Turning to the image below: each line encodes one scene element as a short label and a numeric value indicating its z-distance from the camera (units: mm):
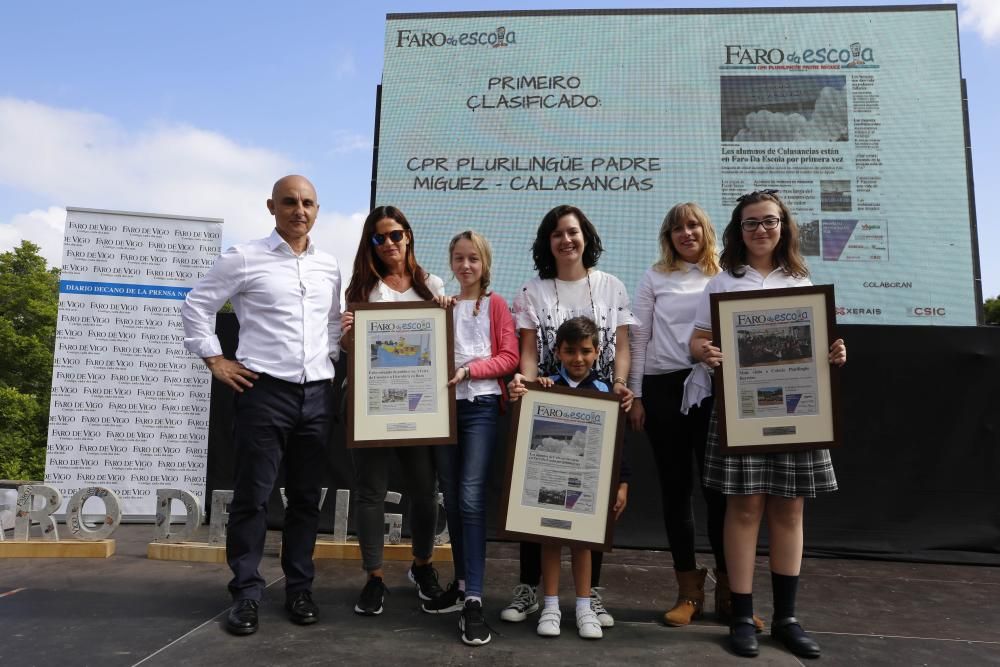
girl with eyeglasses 2082
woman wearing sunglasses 2395
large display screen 4676
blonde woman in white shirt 2365
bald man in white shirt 2283
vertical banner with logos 4078
